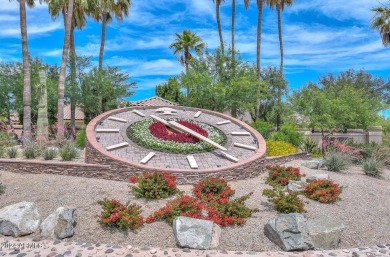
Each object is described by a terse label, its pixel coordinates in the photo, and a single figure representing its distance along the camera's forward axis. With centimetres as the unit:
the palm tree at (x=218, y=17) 2862
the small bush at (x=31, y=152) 1001
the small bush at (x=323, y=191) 727
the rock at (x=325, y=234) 542
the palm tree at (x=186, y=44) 3209
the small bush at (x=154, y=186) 680
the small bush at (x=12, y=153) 1005
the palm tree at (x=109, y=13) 2472
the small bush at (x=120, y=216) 543
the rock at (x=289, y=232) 523
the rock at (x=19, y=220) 554
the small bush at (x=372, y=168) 1081
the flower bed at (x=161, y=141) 933
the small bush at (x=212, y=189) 695
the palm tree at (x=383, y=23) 2050
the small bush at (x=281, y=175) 844
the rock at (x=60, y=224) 537
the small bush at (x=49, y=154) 972
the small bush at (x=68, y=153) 975
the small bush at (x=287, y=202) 637
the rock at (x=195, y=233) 512
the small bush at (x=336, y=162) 1090
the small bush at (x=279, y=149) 1352
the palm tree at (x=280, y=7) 2839
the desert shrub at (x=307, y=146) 1638
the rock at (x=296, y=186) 792
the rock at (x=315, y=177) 872
